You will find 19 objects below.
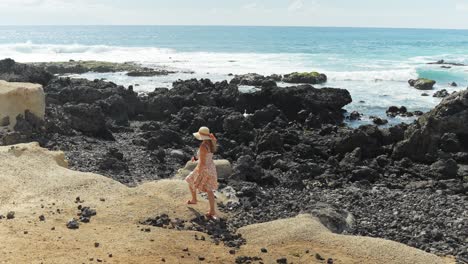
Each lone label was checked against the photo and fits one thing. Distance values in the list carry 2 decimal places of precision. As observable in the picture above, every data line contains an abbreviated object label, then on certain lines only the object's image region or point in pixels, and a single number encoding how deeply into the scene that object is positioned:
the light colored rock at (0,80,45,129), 23.89
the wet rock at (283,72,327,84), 62.06
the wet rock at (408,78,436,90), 55.78
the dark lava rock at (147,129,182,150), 26.23
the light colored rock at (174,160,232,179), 20.06
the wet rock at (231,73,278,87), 56.16
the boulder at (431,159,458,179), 22.12
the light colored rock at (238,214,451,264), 12.14
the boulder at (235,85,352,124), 37.12
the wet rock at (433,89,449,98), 50.15
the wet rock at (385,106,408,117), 40.69
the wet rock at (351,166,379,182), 22.16
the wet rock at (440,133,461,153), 25.30
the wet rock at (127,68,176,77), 66.94
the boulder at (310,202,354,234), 14.27
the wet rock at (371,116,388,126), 37.09
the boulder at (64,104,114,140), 28.30
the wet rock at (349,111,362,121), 39.03
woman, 13.92
